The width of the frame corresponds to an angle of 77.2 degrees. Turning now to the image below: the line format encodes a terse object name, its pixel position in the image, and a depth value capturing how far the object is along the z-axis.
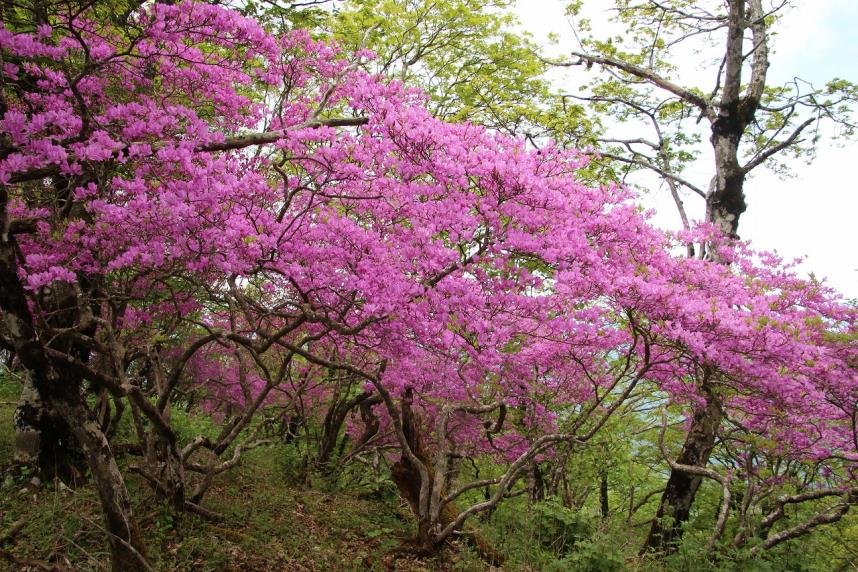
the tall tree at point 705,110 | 9.41
